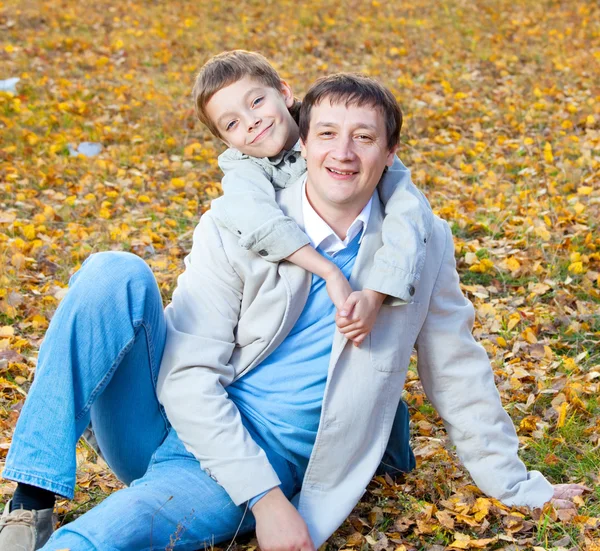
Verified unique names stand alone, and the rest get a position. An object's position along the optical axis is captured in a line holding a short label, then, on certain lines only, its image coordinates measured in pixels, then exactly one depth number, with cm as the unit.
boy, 211
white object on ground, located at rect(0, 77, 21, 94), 714
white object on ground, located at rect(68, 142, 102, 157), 613
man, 212
